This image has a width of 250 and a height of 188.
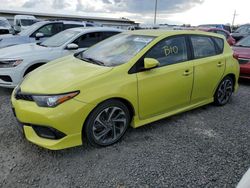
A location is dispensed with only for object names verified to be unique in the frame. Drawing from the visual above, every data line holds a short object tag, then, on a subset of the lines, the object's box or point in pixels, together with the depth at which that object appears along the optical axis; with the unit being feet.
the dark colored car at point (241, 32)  33.85
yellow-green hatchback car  7.29
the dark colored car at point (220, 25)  44.02
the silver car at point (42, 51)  12.98
